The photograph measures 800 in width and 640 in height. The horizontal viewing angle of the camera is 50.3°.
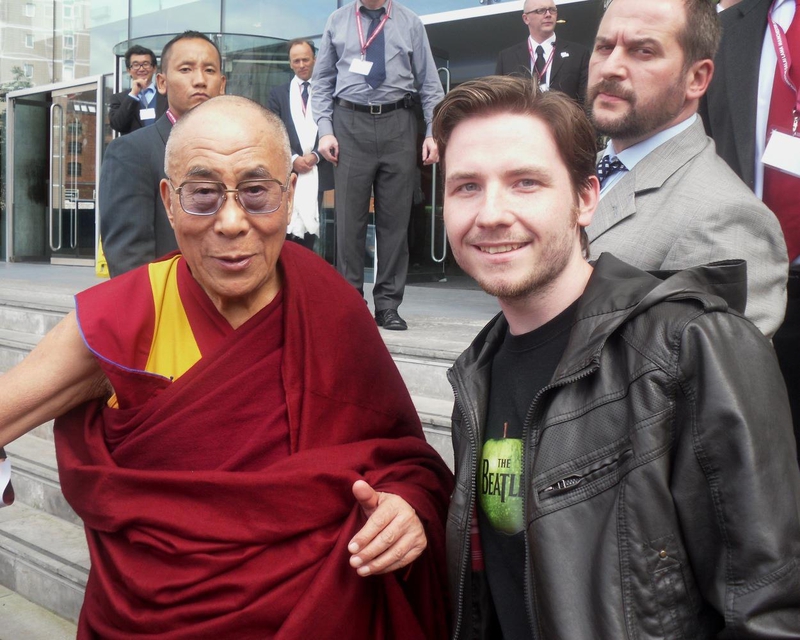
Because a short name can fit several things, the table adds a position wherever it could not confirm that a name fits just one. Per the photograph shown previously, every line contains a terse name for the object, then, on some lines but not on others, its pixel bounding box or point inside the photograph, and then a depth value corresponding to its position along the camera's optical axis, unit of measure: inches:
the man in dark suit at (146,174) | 133.3
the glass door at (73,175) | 440.8
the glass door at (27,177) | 477.7
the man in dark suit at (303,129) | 234.4
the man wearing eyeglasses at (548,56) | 206.8
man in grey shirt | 187.0
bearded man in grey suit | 68.6
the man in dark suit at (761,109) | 89.4
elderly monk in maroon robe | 66.4
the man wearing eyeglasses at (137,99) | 240.5
